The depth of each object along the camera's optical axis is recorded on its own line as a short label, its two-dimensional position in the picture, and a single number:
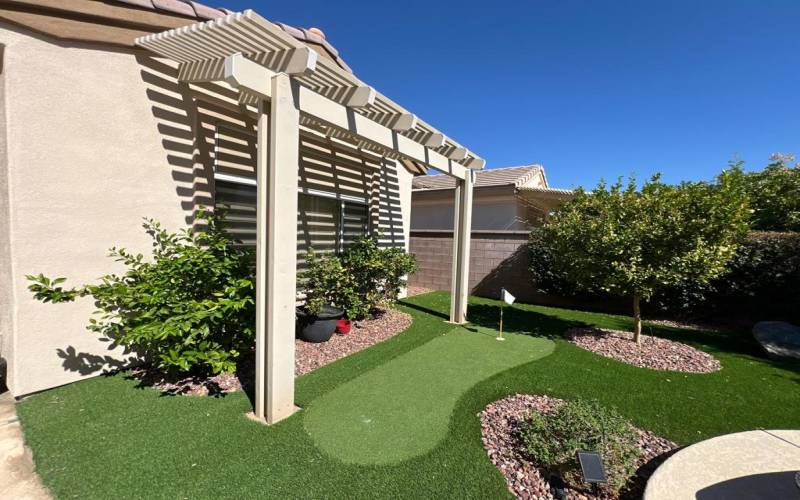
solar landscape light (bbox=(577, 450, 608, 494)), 2.15
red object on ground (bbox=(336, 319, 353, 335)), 6.04
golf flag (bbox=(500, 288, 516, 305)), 5.94
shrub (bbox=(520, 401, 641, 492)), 2.48
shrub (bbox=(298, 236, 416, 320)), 5.79
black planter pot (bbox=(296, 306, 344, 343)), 5.51
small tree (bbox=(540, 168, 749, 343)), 4.97
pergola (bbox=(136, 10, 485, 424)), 3.00
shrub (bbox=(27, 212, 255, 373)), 3.48
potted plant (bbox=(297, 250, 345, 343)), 5.52
